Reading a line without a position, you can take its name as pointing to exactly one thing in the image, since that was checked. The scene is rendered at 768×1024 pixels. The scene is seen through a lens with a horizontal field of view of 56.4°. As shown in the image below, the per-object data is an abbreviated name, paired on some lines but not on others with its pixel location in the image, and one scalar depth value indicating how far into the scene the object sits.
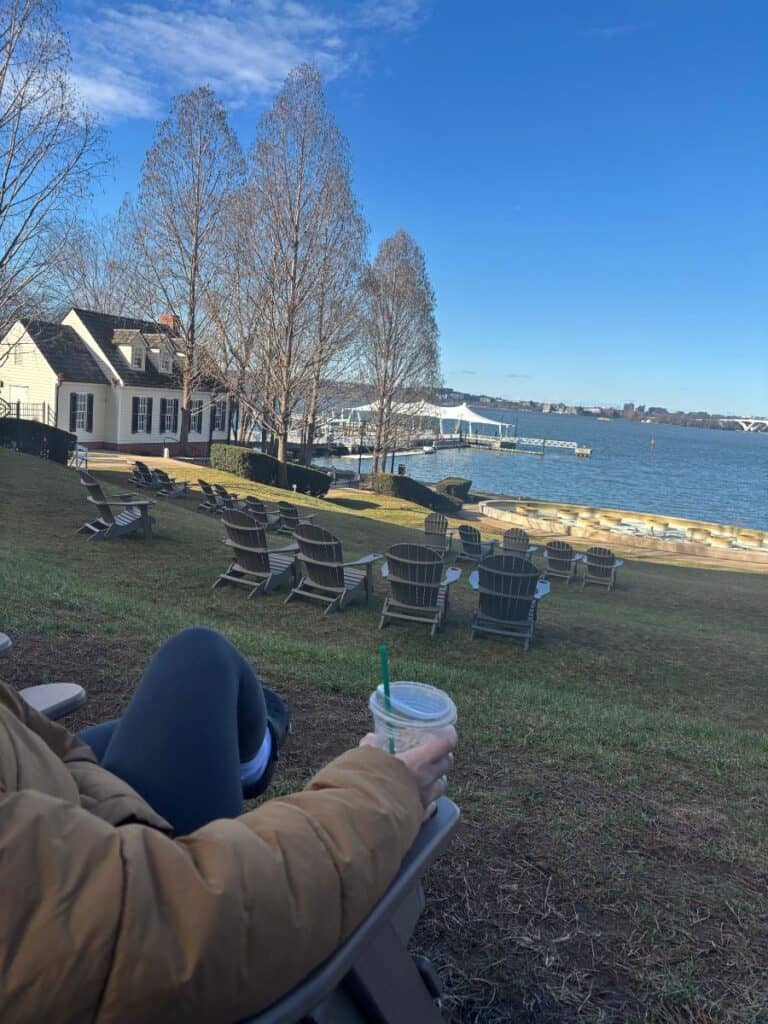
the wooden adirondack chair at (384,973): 1.05
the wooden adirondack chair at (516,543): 14.67
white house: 33.00
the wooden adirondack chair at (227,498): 15.33
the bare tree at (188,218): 27.70
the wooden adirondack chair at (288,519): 14.82
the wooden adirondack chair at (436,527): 15.80
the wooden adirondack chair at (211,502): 16.42
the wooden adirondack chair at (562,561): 14.83
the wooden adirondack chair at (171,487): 18.95
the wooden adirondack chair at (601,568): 14.18
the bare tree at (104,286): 37.38
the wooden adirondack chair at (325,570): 8.33
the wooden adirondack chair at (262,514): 13.66
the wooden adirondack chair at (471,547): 14.94
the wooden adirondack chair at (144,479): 19.05
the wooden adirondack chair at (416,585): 7.84
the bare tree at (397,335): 36.44
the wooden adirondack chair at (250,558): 8.57
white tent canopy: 39.62
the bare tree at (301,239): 24.34
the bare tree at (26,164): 13.65
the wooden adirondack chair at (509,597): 7.76
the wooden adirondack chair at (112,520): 10.79
